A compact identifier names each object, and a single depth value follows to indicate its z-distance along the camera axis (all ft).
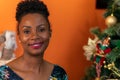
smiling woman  4.20
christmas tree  4.19
